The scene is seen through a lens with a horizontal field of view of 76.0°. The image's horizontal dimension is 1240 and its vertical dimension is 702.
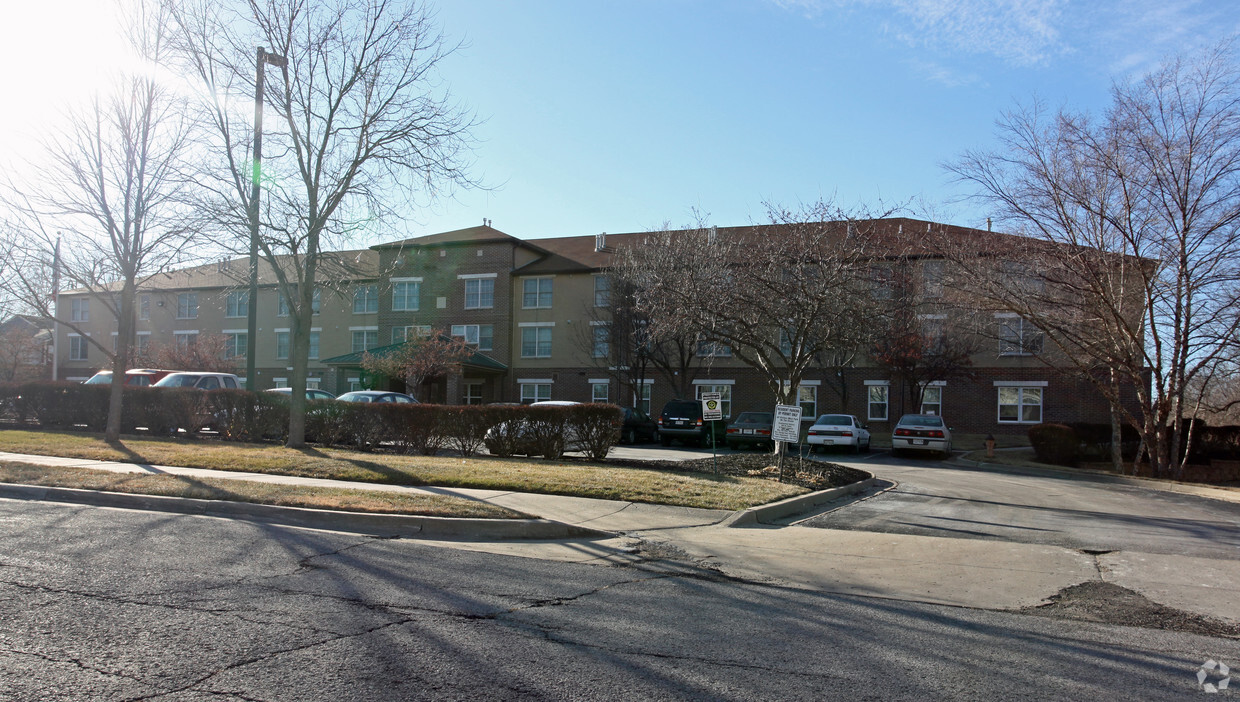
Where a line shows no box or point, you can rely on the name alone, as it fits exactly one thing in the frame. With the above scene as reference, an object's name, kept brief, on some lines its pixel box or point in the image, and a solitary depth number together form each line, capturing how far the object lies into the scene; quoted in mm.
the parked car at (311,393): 22145
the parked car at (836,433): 25922
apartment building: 34906
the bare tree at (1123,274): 19219
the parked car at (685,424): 27891
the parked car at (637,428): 28453
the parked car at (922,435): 25328
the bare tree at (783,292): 15641
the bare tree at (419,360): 30425
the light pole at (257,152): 16859
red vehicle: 25750
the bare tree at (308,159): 16953
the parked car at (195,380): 25141
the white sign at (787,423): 14180
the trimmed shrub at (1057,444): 25641
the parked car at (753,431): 26109
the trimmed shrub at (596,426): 17328
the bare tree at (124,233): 17828
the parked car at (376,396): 24000
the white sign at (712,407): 14594
